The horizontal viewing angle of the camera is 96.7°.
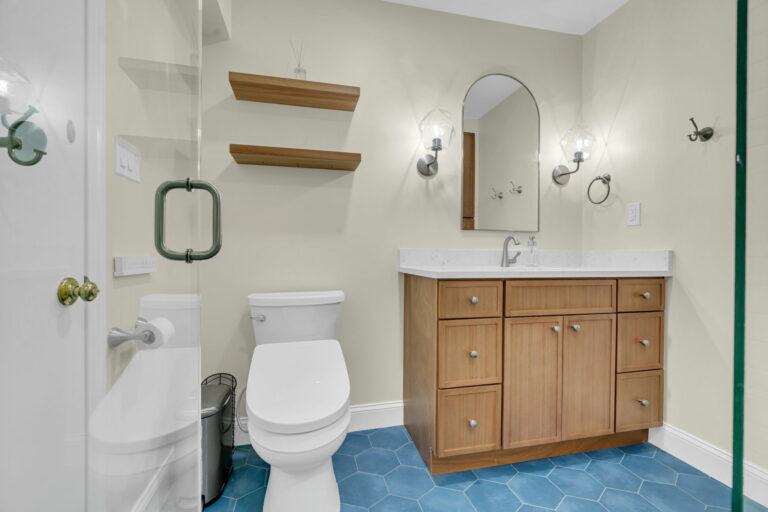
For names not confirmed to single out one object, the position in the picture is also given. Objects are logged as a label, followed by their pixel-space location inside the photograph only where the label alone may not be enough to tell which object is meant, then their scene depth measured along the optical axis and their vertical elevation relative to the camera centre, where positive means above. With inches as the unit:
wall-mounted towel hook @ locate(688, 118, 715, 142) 60.4 +21.7
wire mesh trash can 52.3 -29.7
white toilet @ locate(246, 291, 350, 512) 43.1 -20.5
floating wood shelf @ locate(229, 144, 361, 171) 62.8 +18.0
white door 18.5 -0.8
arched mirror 80.9 +23.4
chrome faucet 78.3 -0.7
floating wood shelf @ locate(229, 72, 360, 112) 63.2 +31.0
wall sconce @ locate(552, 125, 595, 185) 84.4 +26.1
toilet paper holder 31.2 -8.1
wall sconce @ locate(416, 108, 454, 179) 76.6 +26.7
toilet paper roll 35.1 -8.9
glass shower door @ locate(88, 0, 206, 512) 31.4 -3.0
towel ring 81.6 +17.3
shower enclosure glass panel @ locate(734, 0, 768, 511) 14.7 -0.2
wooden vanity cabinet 58.1 -20.6
